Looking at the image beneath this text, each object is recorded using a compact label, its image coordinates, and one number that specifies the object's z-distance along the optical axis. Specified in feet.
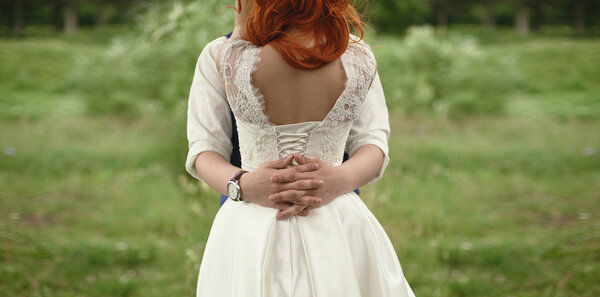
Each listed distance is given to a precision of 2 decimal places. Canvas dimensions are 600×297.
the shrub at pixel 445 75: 31.40
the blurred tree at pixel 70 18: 34.22
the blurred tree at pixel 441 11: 46.26
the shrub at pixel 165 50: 14.78
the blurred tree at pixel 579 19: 40.71
